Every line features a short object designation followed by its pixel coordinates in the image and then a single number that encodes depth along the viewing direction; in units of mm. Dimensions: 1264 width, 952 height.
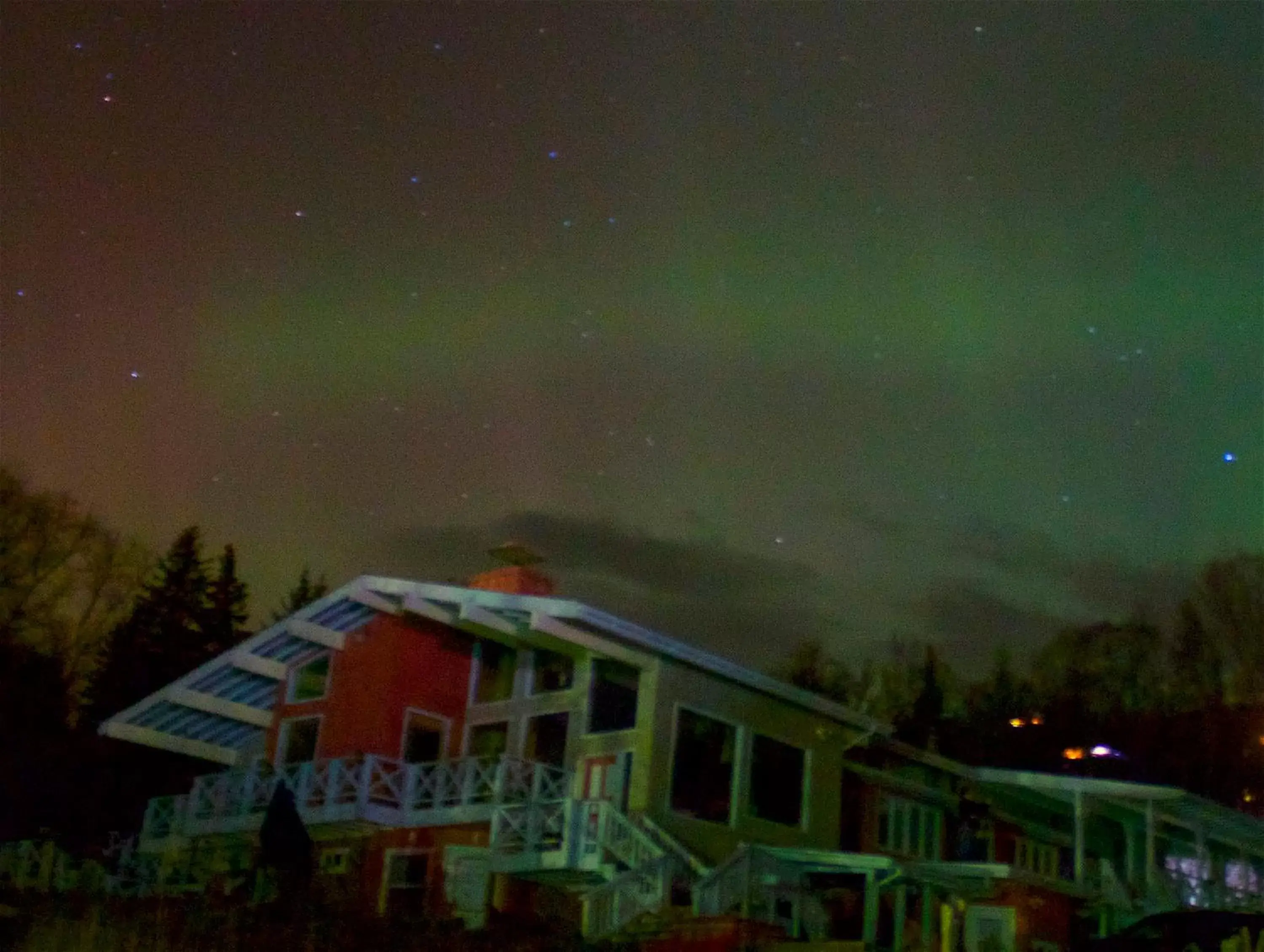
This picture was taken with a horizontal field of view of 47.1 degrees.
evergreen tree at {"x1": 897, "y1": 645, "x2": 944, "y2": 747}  58250
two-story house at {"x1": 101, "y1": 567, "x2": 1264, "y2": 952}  22281
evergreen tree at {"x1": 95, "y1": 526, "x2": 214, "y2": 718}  45125
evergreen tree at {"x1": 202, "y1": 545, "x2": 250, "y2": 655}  51438
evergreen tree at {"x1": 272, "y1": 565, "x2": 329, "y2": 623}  70688
